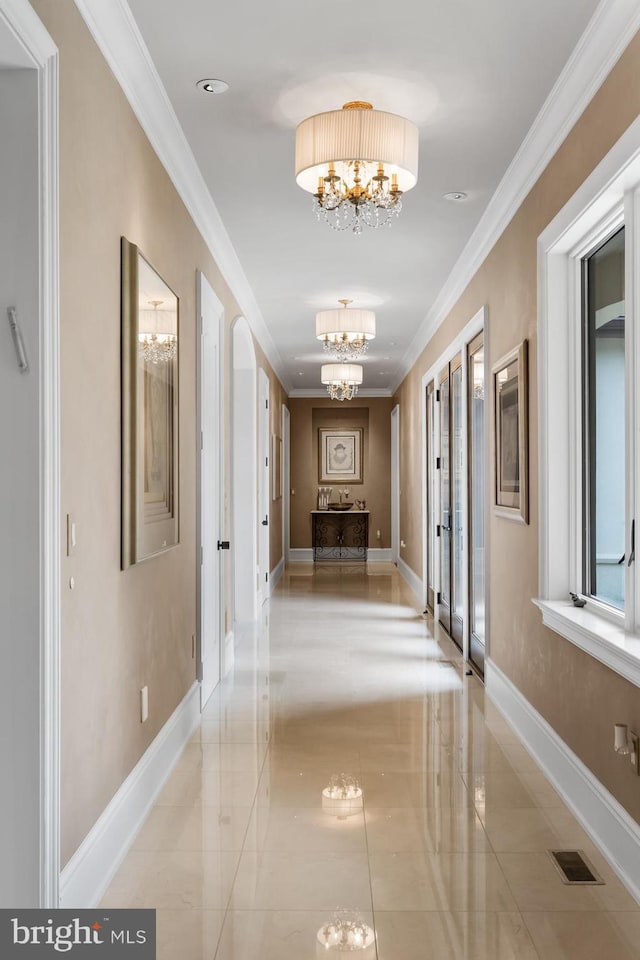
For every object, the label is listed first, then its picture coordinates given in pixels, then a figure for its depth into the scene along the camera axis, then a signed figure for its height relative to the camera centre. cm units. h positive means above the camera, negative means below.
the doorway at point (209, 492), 447 -9
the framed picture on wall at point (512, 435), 396 +21
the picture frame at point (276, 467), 979 +11
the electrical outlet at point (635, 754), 251 -87
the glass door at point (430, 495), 795 -20
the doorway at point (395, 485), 1238 -15
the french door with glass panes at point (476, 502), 526 -18
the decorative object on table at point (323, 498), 1330 -37
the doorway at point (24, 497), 194 -5
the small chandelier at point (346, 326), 639 +117
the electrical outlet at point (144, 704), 310 -87
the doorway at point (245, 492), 727 -14
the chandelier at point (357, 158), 305 +121
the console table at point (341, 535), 1330 -98
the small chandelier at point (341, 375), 874 +108
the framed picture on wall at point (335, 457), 1339 +32
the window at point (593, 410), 270 +25
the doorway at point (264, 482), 815 -6
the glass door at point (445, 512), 690 -32
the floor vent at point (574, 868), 254 -126
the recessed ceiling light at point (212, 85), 307 +148
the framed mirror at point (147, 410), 281 +26
